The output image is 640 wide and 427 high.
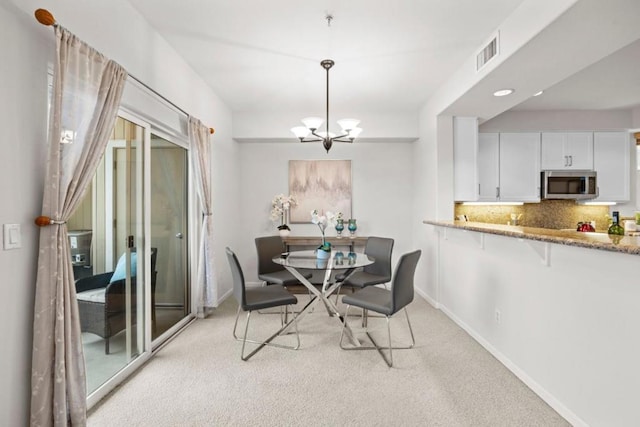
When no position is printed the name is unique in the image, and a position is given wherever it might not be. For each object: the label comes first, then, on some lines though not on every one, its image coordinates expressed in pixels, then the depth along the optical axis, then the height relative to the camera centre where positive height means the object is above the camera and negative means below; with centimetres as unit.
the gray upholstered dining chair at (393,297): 263 -73
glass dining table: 291 -46
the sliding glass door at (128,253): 211 -30
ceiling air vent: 271 +135
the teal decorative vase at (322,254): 320 -40
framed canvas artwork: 522 +38
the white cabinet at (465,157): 413 +68
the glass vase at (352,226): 506 -20
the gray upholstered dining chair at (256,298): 273 -74
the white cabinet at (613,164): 455 +65
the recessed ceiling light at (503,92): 325 +119
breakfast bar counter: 156 -15
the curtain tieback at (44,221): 157 -4
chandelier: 306 +83
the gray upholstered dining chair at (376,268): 359 -64
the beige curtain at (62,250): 157 -18
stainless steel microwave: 448 +37
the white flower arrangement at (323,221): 322 -8
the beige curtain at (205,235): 355 -24
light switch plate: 147 -10
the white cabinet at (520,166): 451 +63
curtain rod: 153 +91
